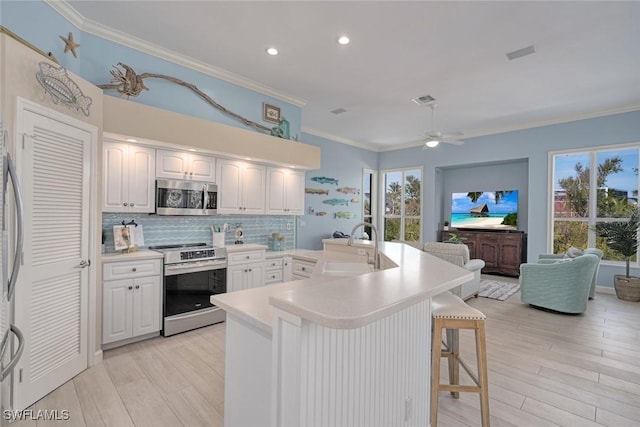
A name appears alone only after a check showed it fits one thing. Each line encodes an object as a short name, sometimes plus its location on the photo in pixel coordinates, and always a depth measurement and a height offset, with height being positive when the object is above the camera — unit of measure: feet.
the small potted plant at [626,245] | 15.39 -1.33
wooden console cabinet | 21.35 -2.35
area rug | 16.75 -4.31
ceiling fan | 15.61 +4.17
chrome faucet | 8.05 -1.23
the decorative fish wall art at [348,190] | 24.36 +2.00
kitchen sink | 8.39 -1.58
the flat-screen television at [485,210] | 22.63 +0.53
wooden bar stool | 6.02 -2.54
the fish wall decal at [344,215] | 23.95 -0.06
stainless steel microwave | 11.27 +0.56
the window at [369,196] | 27.17 +1.73
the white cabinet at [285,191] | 15.23 +1.14
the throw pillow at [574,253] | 15.10 -1.73
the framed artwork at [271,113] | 14.82 +4.95
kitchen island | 3.60 -1.96
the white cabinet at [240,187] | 13.21 +1.16
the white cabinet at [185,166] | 11.37 +1.81
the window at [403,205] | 25.95 +0.92
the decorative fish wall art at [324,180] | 22.45 +2.59
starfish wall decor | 9.14 +5.05
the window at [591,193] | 16.99 +1.51
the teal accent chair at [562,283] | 13.03 -2.94
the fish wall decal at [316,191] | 21.74 +1.70
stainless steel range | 10.84 -2.77
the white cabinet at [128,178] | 10.10 +1.14
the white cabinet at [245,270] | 12.57 -2.47
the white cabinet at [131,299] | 9.50 -2.93
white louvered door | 6.84 -1.09
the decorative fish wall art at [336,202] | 23.29 +0.98
